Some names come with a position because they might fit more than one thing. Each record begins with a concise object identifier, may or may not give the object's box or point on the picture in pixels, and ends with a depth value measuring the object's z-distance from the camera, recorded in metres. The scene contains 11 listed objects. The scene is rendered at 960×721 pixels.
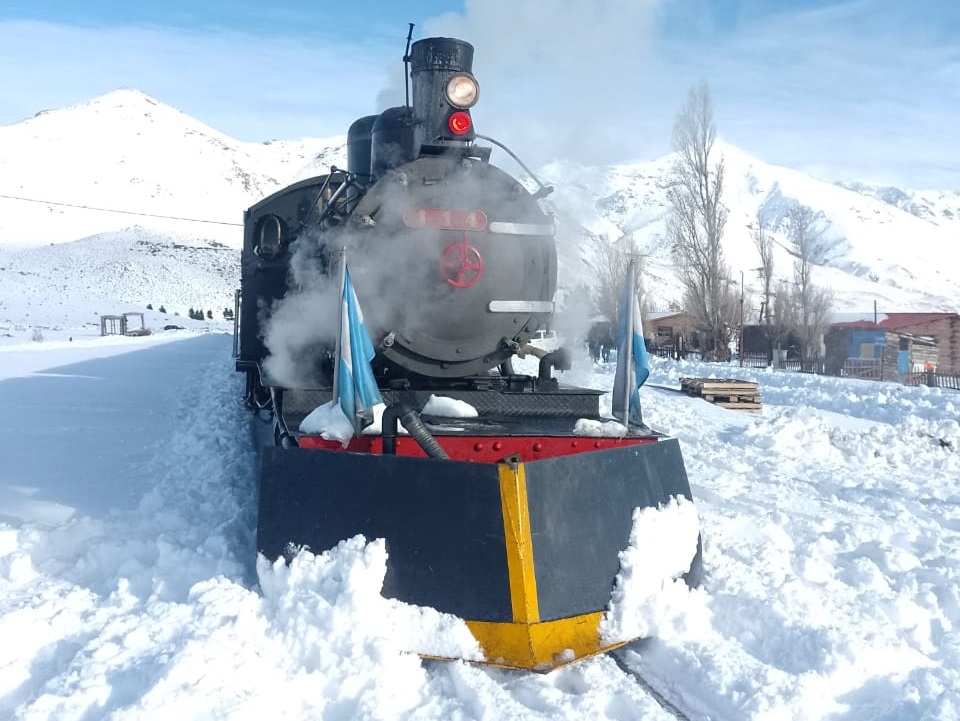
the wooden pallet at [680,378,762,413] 17.44
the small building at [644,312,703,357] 48.03
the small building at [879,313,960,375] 42.34
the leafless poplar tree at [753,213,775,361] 44.41
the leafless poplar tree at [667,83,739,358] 33.44
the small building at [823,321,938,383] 32.62
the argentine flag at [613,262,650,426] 5.47
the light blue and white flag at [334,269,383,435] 4.54
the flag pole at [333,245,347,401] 4.59
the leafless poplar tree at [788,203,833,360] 43.42
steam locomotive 4.00
